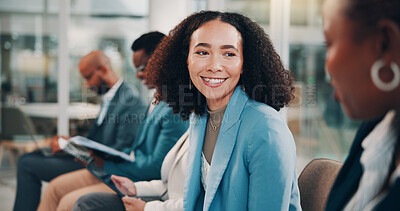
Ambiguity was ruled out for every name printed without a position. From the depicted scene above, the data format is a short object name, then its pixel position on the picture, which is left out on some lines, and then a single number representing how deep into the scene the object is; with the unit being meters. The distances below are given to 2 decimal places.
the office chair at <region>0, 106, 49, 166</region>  4.72
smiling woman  1.21
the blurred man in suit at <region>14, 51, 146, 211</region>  2.58
